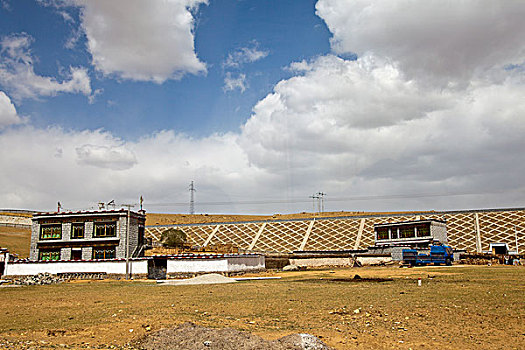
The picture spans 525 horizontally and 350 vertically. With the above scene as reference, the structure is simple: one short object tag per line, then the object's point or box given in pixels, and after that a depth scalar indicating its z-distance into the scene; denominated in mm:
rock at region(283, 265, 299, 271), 53325
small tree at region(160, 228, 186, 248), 69500
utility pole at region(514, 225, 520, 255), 62406
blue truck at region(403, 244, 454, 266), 48281
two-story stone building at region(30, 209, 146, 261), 49250
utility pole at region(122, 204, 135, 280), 40594
